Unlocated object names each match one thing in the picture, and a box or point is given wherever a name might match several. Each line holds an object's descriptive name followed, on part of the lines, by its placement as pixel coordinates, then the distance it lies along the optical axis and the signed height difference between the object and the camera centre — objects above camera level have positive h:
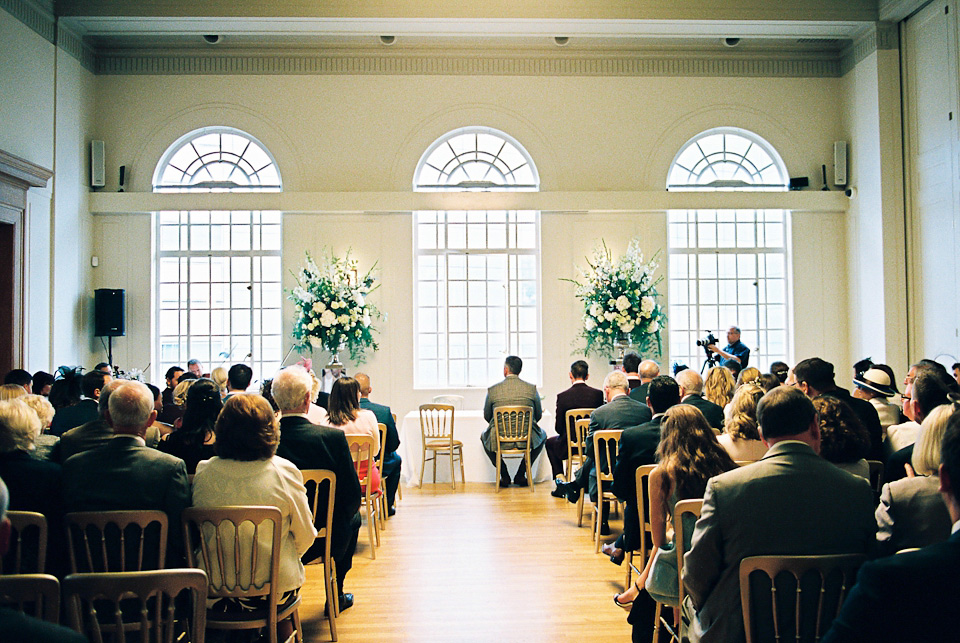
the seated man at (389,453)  5.99 -0.99
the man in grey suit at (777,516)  2.14 -0.56
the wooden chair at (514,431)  7.12 -0.95
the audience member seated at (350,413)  5.13 -0.54
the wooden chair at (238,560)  2.63 -0.85
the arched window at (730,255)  10.00 +1.23
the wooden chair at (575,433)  6.16 -0.87
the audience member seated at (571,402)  6.92 -0.64
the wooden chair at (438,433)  7.23 -1.01
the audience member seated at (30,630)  1.12 -0.47
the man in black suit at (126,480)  2.60 -0.52
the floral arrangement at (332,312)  8.67 +0.37
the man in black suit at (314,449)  3.55 -0.56
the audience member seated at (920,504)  2.31 -0.57
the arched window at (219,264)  9.70 +1.11
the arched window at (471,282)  9.91 +0.84
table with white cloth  7.58 -1.33
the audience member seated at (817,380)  4.21 -0.26
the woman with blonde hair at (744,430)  3.53 -0.47
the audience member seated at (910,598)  1.32 -0.50
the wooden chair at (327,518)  3.46 -0.92
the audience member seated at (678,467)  2.93 -0.55
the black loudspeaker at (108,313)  8.96 +0.39
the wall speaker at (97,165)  9.20 +2.39
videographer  8.98 -0.14
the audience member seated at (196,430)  3.38 -0.44
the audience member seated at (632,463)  3.71 -0.68
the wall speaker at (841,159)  9.65 +2.51
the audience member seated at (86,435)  3.03 -0.41
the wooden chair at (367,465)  4.72 -0.89
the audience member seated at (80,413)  4.53 -0.46
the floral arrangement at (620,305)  8.92 +0.44
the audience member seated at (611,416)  5.10 -0.58
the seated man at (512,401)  7.30 -0.65
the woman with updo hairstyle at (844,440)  2.89 -0.43
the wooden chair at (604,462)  4.95 -0.91
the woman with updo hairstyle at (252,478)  2.77 -0.55
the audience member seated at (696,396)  4.47 -0.38
